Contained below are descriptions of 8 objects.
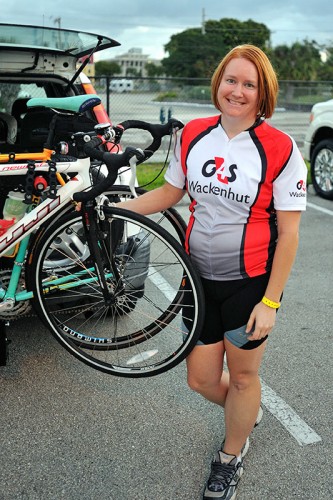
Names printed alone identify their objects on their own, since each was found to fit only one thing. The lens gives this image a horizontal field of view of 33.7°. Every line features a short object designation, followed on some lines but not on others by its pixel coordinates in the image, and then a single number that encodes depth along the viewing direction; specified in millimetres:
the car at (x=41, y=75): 3139
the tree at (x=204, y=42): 85688
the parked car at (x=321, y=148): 7750
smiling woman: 2035
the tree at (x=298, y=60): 55562
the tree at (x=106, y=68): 95525
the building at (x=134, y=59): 155875
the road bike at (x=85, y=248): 2377
